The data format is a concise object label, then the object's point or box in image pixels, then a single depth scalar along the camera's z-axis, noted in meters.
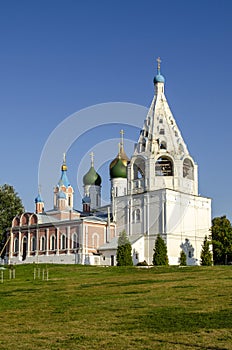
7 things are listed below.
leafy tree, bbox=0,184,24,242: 67.88
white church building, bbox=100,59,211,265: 56.34
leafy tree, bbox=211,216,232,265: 54.75
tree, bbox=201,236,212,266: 51.09
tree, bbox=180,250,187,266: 52.15
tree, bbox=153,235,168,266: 50.12
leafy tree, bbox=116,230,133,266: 48.06
